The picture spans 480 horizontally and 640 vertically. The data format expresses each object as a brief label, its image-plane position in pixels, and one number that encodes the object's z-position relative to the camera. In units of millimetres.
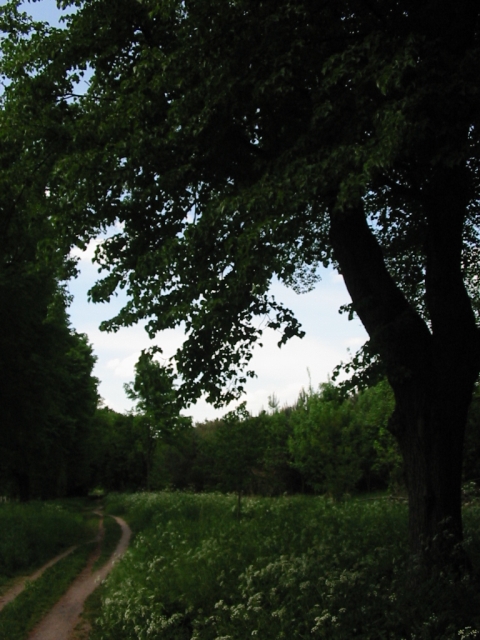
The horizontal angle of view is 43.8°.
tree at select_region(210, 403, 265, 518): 23859
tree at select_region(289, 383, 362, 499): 36594
